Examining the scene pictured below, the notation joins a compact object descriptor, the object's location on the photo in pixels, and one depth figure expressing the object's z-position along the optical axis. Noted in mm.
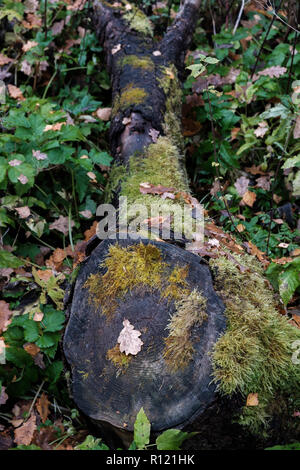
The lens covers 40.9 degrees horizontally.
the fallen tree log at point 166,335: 1744
